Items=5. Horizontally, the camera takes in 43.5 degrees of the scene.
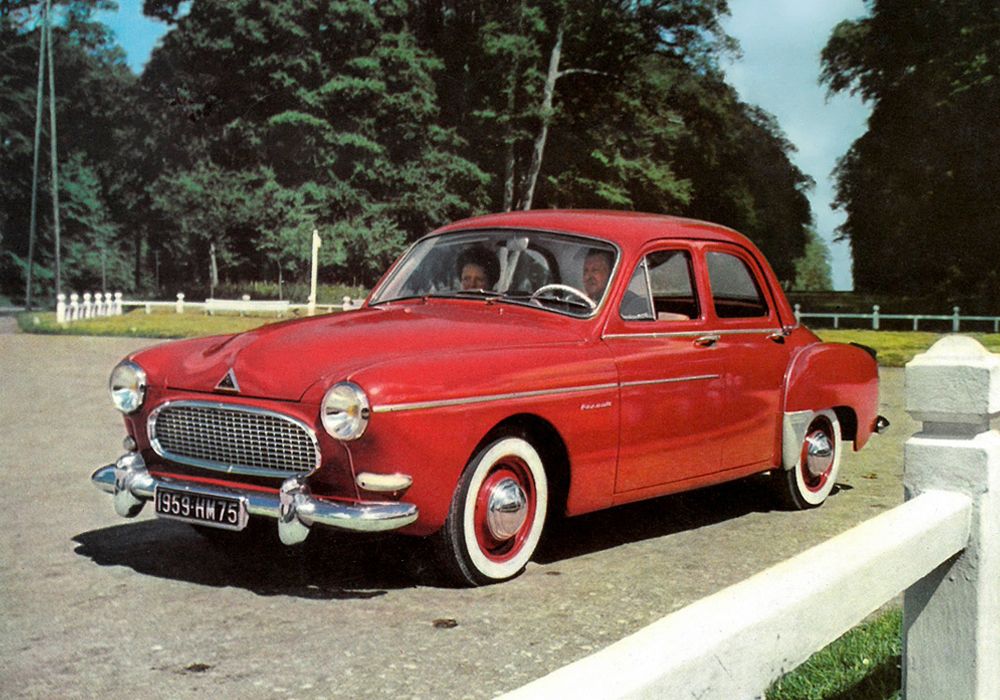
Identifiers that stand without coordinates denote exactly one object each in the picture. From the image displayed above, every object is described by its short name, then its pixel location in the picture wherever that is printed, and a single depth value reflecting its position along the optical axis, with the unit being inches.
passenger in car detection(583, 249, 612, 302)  258.2
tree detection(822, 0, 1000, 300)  1406.3
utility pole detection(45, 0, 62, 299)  1611.7
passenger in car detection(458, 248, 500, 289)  267.9
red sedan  209.3
